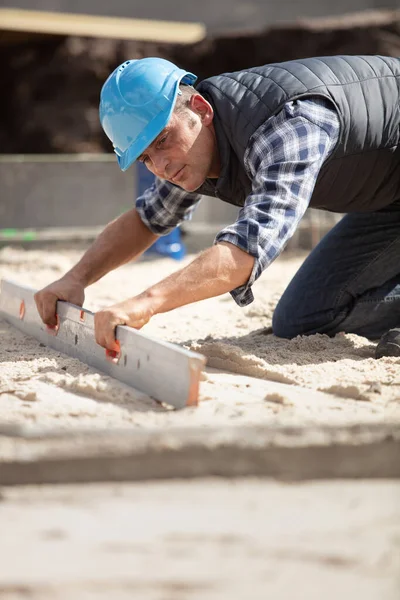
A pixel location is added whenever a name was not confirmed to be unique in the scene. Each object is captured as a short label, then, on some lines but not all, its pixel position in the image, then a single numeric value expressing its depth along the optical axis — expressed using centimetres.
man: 539
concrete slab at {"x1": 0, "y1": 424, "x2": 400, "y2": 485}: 394
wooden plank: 1636
